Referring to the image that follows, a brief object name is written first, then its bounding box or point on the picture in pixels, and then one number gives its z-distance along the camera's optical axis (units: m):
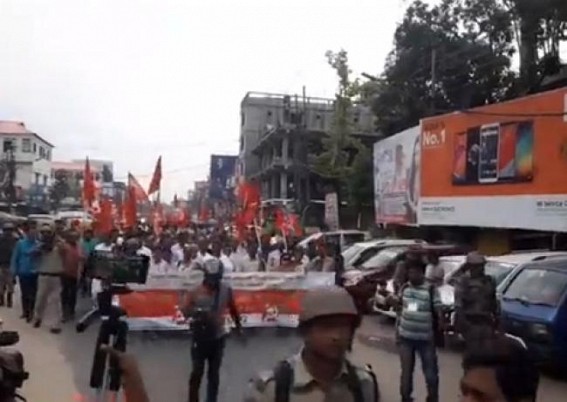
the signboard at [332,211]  25.77
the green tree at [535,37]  36.16
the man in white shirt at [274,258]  18.73
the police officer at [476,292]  10.88
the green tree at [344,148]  41.53
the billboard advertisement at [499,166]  21.42
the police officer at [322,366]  3.21
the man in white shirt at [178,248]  17.53
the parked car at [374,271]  18.34
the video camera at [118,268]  5.97
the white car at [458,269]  14.77
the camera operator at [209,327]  8.49
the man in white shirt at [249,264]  17.55
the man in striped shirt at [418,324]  8.53
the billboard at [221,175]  64.95
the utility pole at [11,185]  60.75
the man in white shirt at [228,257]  15.67
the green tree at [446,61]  38.78
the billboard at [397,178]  30.50
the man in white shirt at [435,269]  14.25
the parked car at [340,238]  24.77
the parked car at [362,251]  20.75
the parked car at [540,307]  11.87
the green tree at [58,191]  77.12
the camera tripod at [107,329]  4.31
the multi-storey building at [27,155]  96.19
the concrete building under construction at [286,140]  57.47
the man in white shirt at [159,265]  15.38
